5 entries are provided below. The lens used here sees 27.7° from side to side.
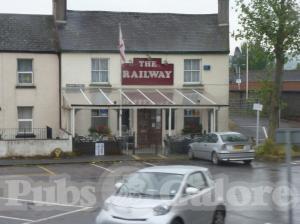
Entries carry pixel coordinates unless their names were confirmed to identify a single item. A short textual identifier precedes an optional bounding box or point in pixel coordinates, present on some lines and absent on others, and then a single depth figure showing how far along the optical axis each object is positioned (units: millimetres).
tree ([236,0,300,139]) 30891
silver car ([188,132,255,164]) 27359
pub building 34250
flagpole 32312
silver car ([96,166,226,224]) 11172
